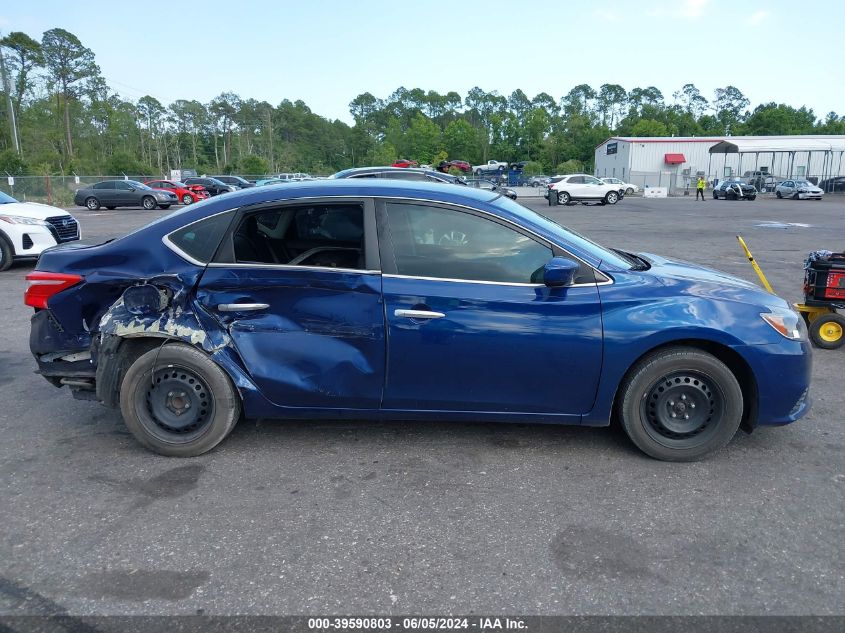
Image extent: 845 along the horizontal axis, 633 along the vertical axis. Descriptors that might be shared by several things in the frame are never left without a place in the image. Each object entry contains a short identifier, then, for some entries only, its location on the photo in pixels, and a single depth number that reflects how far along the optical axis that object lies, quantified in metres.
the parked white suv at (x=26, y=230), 10.85
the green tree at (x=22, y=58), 65.69
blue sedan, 3.54
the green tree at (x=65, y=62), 68.12
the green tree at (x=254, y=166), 73.62
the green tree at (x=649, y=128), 108.29
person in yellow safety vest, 42.50
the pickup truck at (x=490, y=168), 68.15
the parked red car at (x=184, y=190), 36.72
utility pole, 42.89
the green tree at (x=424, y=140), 120.31
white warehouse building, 61.47
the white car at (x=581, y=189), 37.22
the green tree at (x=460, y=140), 118.75
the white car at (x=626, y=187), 39.28
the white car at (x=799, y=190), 41.31
